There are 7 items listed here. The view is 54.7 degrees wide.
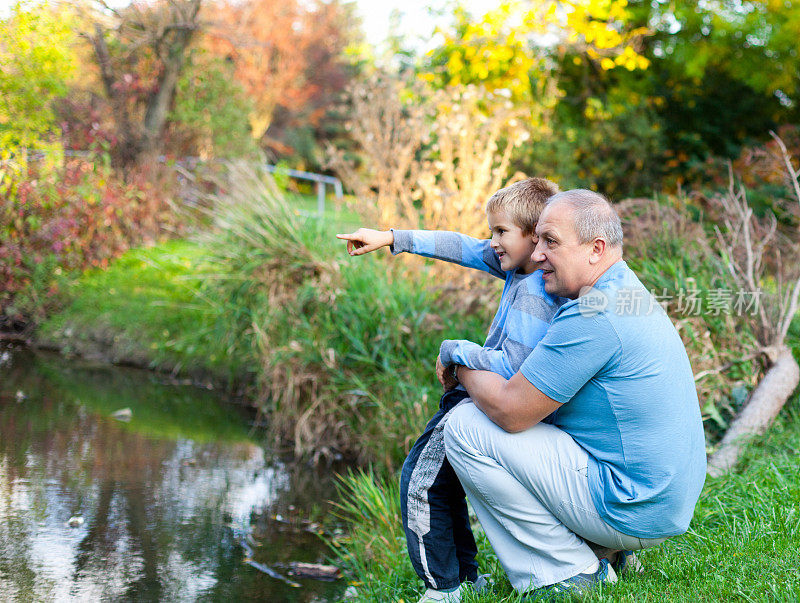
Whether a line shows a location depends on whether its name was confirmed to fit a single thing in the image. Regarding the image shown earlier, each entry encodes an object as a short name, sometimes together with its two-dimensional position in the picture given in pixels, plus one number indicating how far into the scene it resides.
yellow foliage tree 9.11
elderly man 2.13
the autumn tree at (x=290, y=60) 20.23
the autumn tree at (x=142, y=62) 9.59
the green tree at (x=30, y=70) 5.68
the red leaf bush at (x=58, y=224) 6.81
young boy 2.34
